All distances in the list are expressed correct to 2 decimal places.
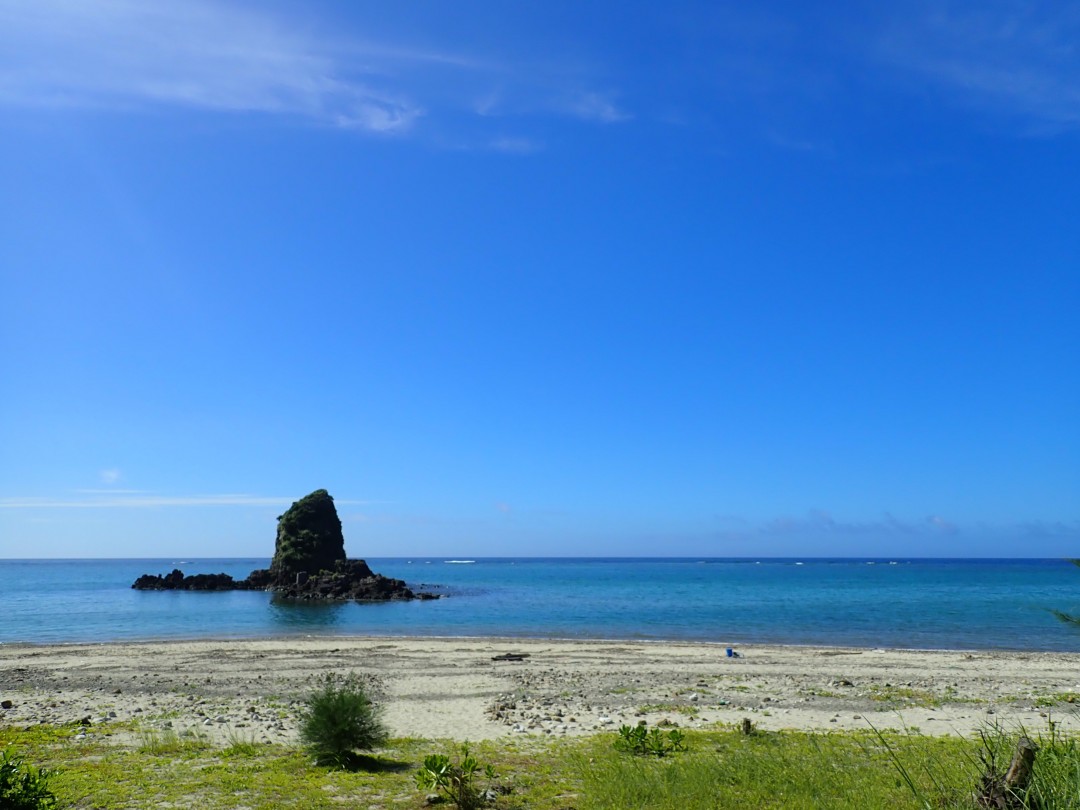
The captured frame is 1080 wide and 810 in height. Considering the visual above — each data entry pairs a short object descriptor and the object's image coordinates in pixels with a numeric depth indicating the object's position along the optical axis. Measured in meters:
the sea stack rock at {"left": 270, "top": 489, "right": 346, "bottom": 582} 105.21
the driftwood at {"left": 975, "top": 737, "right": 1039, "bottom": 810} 7.32
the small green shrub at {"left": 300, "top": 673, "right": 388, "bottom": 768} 12.26
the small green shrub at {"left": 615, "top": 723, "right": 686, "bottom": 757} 12.80
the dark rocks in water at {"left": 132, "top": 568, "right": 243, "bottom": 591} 105.25
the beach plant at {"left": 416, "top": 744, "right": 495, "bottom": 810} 9.58
